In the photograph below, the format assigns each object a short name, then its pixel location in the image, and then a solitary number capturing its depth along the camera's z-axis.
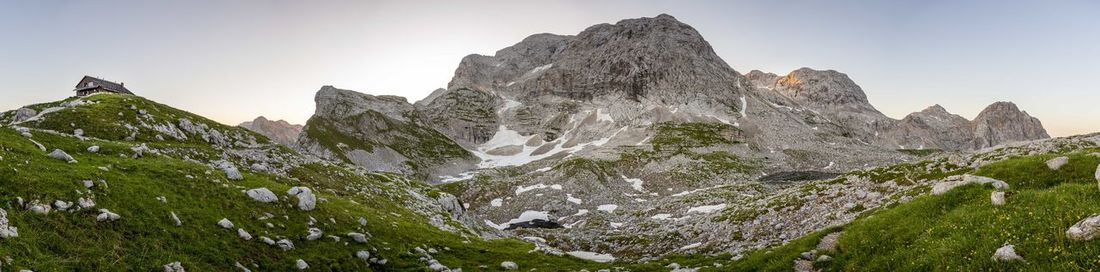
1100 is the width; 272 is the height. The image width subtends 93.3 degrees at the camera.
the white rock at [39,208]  18.66
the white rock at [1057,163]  26.09
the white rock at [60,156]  26.69
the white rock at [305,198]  32.32
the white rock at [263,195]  30.89
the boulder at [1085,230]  12.33
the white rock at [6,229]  15.81
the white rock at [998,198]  17.33
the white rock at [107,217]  20.06
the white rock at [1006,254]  13.18
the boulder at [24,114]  52.18
